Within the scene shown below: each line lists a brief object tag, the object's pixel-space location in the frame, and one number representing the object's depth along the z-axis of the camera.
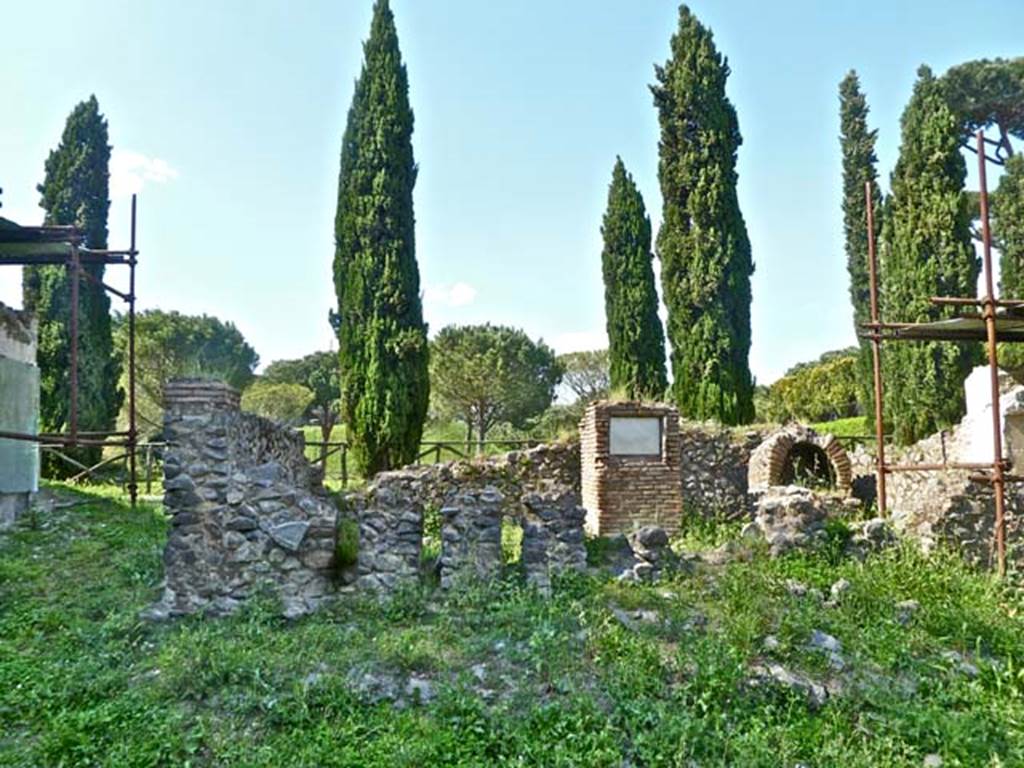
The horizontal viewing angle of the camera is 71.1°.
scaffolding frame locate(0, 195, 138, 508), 8.40
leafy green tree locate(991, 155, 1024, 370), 21.31
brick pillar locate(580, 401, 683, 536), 10.69
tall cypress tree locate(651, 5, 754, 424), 15.94
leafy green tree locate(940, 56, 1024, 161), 23.03
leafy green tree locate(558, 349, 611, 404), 30.50
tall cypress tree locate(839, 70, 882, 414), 20.36
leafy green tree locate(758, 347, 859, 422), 27.64
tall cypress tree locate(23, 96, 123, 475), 15.27
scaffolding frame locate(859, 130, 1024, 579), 6.71
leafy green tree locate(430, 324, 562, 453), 26.89
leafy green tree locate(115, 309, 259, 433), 24.67
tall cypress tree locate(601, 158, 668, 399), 17.64
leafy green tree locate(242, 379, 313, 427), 26.23
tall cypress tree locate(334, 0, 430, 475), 13.99
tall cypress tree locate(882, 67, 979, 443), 14.77
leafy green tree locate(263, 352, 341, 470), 30.88
